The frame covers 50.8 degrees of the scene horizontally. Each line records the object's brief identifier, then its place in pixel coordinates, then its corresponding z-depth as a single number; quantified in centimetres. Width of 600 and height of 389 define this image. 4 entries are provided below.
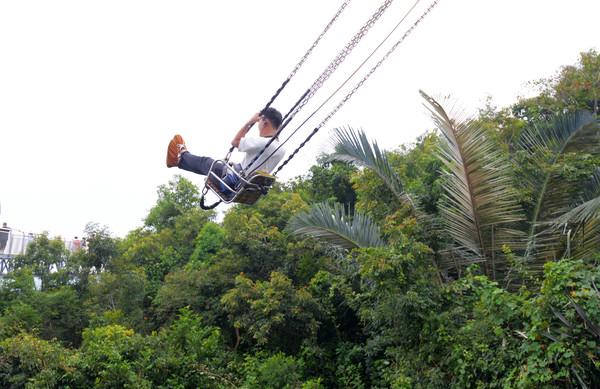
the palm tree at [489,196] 768
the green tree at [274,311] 1057
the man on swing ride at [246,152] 568
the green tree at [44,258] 1623
